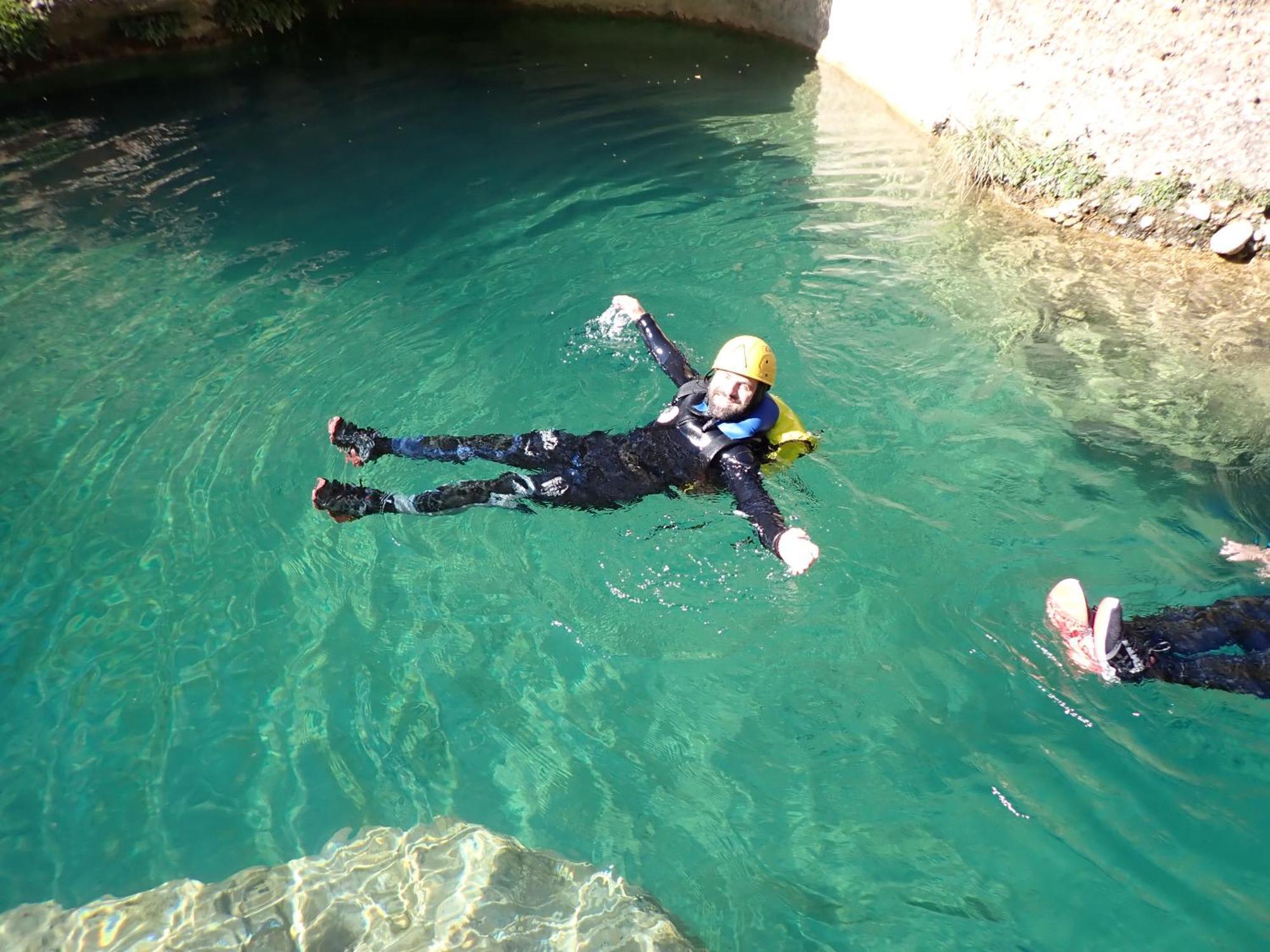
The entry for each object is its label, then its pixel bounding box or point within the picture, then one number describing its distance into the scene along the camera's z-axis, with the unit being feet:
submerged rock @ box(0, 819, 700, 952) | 12.88
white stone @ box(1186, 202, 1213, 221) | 28.86
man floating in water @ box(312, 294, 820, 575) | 17.42
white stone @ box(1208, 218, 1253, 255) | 28.12
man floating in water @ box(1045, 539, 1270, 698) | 14.57
